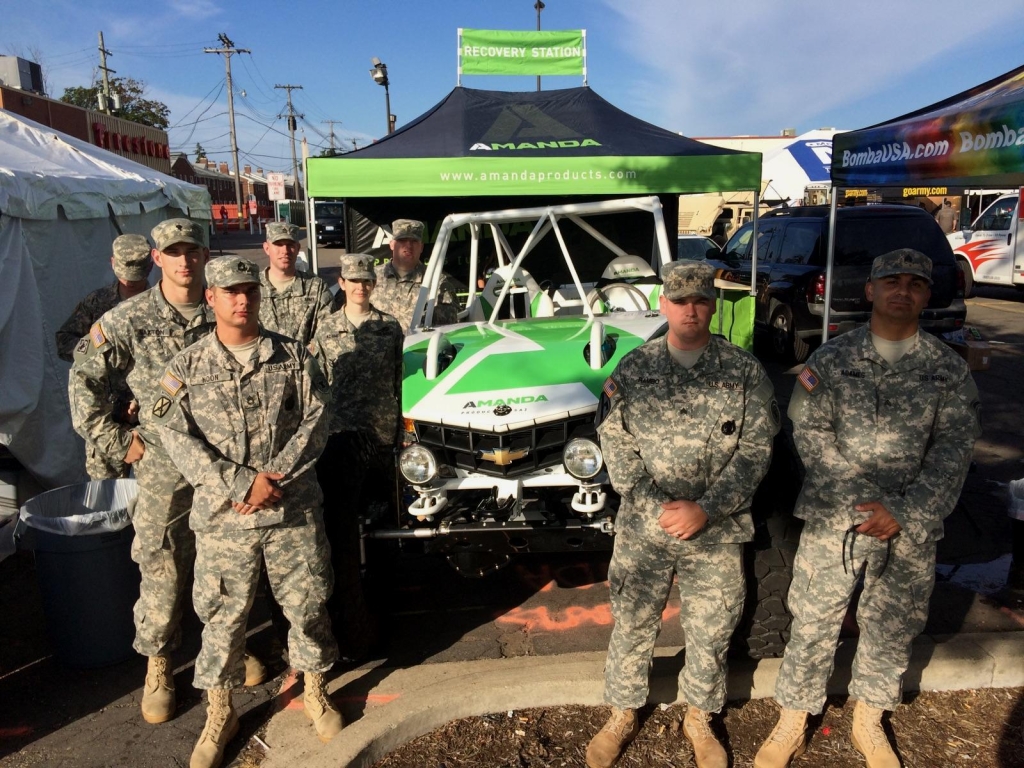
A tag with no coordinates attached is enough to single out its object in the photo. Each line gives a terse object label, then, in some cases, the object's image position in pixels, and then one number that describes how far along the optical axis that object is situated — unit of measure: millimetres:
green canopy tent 6684
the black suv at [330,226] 32406
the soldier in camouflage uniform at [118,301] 3787
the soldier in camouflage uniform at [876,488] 2885
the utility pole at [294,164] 56519
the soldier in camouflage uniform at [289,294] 4918
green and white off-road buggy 3562
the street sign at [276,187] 23234
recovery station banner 10102
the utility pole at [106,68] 41269
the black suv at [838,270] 9367
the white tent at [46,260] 6074
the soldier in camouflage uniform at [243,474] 3049
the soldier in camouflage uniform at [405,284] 5314
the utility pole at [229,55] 47844
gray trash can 3781
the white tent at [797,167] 19609
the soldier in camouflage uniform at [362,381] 3928
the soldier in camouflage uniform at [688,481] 2904
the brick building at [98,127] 19592
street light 18594
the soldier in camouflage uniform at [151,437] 3477
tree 46625
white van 15711
